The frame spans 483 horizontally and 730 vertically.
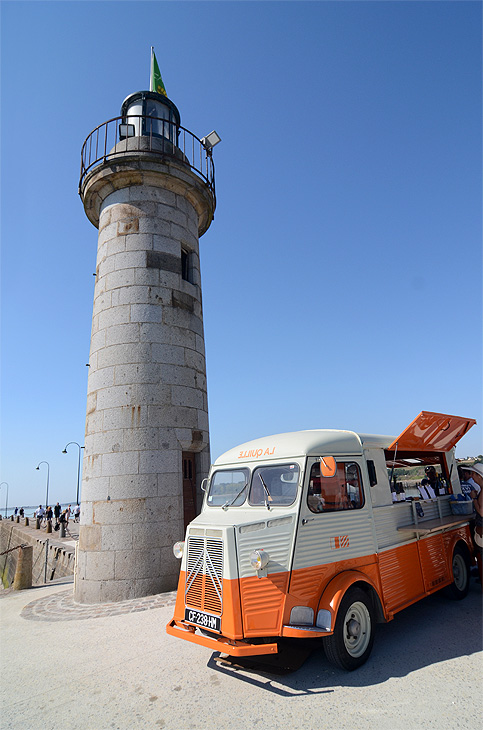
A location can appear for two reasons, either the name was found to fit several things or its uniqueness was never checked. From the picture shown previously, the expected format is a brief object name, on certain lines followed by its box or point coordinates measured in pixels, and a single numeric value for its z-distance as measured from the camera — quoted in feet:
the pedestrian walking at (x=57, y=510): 111.09
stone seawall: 59.36
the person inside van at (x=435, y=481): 27.37
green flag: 44.32
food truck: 15.61
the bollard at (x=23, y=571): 37.93
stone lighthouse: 30.30
